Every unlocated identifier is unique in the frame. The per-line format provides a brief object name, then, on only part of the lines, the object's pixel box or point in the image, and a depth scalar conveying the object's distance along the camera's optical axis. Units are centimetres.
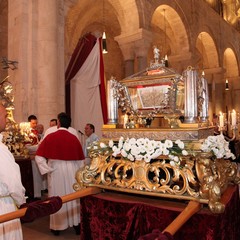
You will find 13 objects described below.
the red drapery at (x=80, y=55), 736
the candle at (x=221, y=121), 417
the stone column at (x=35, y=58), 647
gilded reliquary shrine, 236
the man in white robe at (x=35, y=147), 602
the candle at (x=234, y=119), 372
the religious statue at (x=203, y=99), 313
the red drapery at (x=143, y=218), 226
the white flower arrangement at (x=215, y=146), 244
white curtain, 716
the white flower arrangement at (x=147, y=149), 244
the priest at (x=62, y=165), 413
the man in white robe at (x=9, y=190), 234
